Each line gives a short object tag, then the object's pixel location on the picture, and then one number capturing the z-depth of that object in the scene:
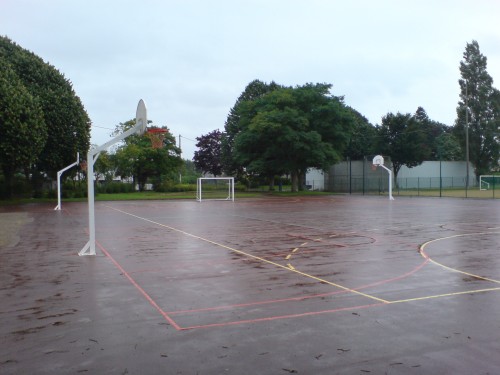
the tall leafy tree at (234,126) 63.19
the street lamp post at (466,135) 63.00
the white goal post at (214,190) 43.25
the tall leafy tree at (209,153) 74.12
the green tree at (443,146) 81.75
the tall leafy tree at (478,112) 64.25
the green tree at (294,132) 47.22
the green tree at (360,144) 66.69
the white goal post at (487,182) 62.64
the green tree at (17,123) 30.30
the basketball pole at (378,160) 42.07
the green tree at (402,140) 59.81
